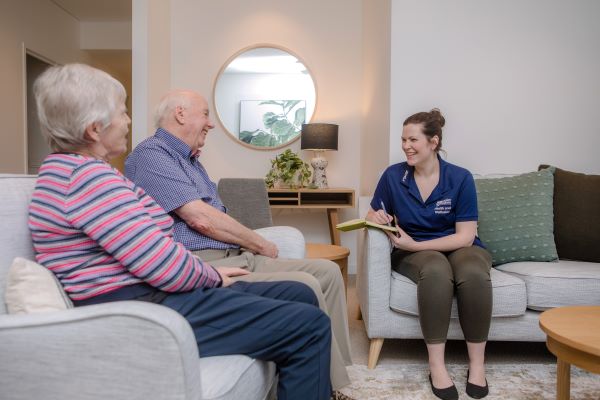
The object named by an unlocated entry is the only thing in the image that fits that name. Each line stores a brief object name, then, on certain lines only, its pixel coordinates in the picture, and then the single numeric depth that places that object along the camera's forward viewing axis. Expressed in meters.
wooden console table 4.09
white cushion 1.03
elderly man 1.67
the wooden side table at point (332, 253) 2.73
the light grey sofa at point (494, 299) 2.17
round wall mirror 4.50
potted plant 4.28
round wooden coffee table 1.35
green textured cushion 2.49
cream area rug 1.92
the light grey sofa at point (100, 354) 0.90
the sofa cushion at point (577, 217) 2.53
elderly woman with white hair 1.07
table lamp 4.12
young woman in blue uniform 1.97
